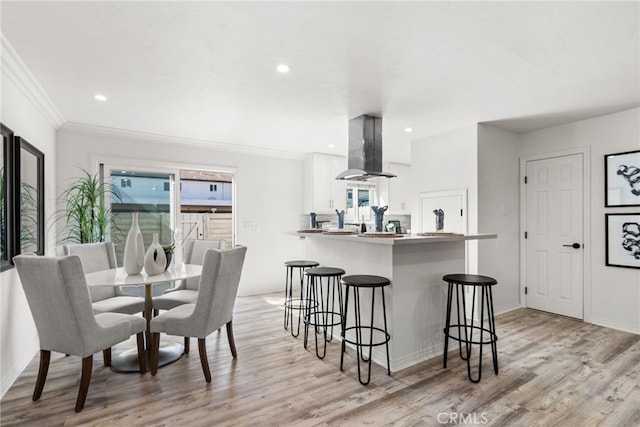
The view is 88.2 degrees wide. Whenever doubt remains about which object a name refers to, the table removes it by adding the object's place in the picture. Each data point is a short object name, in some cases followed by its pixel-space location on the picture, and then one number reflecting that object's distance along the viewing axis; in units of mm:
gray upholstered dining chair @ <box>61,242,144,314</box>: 2914
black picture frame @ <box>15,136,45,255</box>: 2656
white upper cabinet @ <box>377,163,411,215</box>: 6766
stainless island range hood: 3707
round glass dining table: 2533
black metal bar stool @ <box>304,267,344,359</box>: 3062
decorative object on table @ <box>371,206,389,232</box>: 3139
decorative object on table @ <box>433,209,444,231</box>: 3029
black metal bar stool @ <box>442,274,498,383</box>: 2479
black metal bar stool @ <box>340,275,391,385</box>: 2498
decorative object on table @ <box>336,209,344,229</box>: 3736
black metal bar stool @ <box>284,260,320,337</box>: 3525
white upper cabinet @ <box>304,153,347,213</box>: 5742
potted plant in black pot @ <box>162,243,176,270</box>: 3098
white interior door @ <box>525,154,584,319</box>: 3924
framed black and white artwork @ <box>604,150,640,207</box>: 3445
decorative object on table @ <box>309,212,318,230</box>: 4141
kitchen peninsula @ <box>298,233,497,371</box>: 2693
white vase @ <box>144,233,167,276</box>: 2766
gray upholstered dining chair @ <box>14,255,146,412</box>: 2047
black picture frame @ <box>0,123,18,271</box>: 2404
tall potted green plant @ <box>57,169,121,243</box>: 3664
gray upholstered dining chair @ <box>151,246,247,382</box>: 2422
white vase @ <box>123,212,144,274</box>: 2832
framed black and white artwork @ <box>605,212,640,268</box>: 3449
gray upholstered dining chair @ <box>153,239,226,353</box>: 3117
